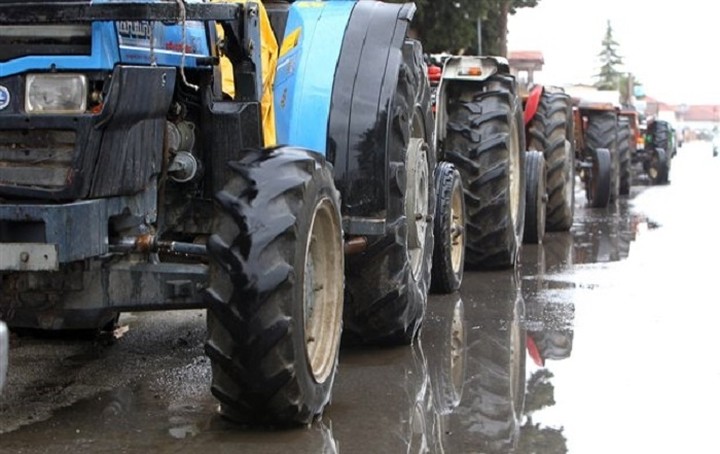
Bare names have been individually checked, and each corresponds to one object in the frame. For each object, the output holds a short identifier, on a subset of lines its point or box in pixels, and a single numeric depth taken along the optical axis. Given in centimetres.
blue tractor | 516
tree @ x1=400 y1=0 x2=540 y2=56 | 2248
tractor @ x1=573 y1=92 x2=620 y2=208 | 2042
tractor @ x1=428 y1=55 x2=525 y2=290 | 1091
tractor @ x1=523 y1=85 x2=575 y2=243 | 1514
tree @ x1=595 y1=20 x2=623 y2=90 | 12312
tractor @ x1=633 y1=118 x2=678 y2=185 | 3153
